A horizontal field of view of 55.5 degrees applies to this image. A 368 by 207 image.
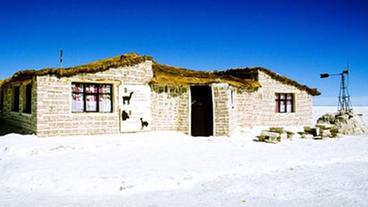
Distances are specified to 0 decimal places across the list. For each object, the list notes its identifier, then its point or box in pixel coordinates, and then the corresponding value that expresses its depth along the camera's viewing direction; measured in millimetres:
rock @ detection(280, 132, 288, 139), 19325
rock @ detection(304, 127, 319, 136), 20708
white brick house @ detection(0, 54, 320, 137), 15492
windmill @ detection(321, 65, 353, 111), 24031
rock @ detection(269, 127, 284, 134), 19588
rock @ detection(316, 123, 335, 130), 21817
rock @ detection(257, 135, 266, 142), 18038
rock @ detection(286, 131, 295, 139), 19562
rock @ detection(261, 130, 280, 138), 17906
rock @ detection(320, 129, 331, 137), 20641
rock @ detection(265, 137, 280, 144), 17722
